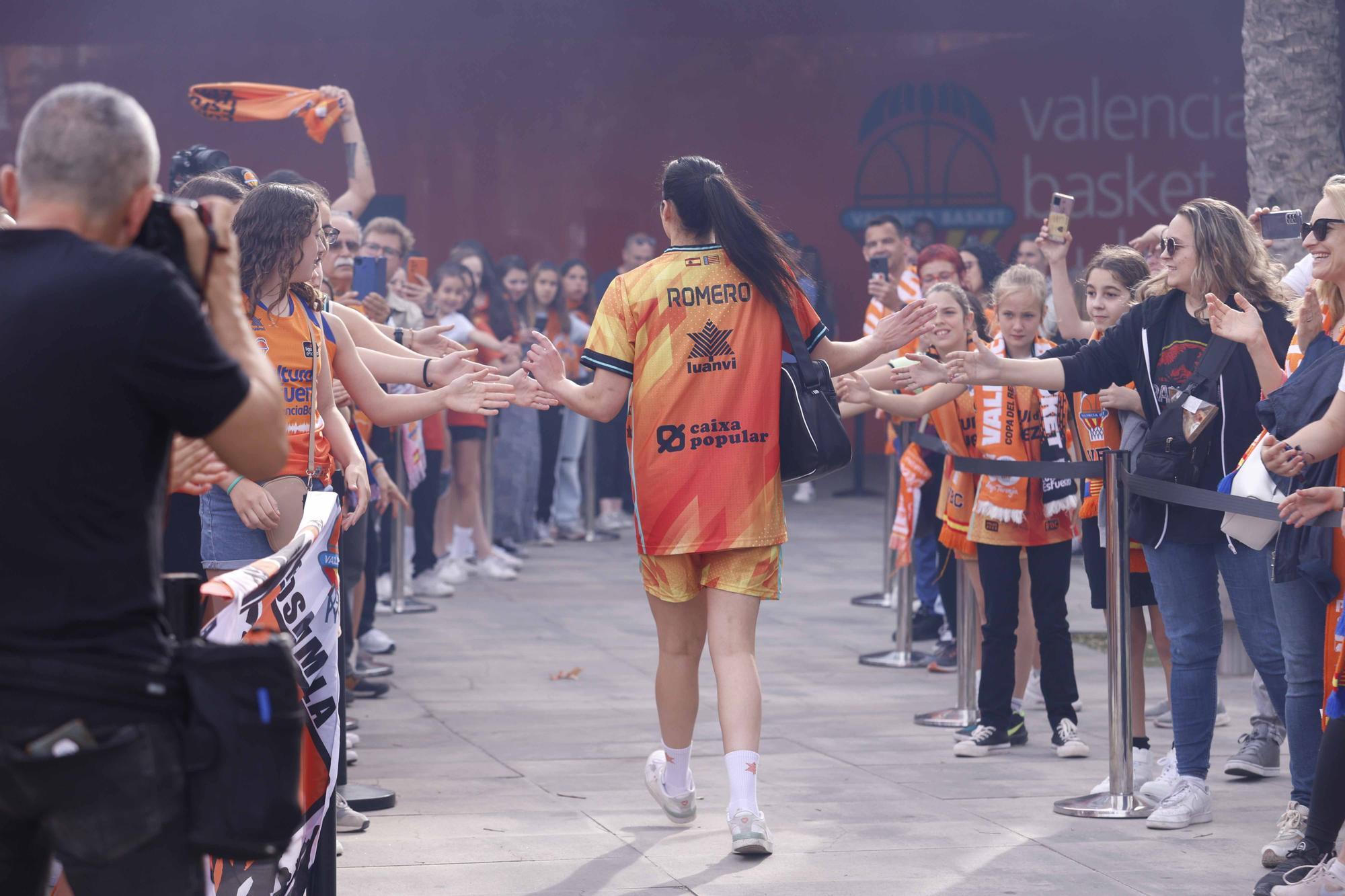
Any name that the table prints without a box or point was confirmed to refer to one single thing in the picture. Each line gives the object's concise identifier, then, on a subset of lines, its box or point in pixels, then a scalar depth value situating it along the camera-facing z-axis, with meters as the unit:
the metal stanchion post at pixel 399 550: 18.60
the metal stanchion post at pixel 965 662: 12.85
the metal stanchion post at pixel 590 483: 25.10
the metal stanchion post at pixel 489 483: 22.72
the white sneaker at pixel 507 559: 21.96
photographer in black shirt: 4.57
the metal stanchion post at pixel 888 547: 16.96
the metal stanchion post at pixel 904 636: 15.22
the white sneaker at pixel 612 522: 26.04
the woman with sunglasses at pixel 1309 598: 8.39
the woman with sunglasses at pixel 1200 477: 9.90
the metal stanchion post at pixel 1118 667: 10.15
